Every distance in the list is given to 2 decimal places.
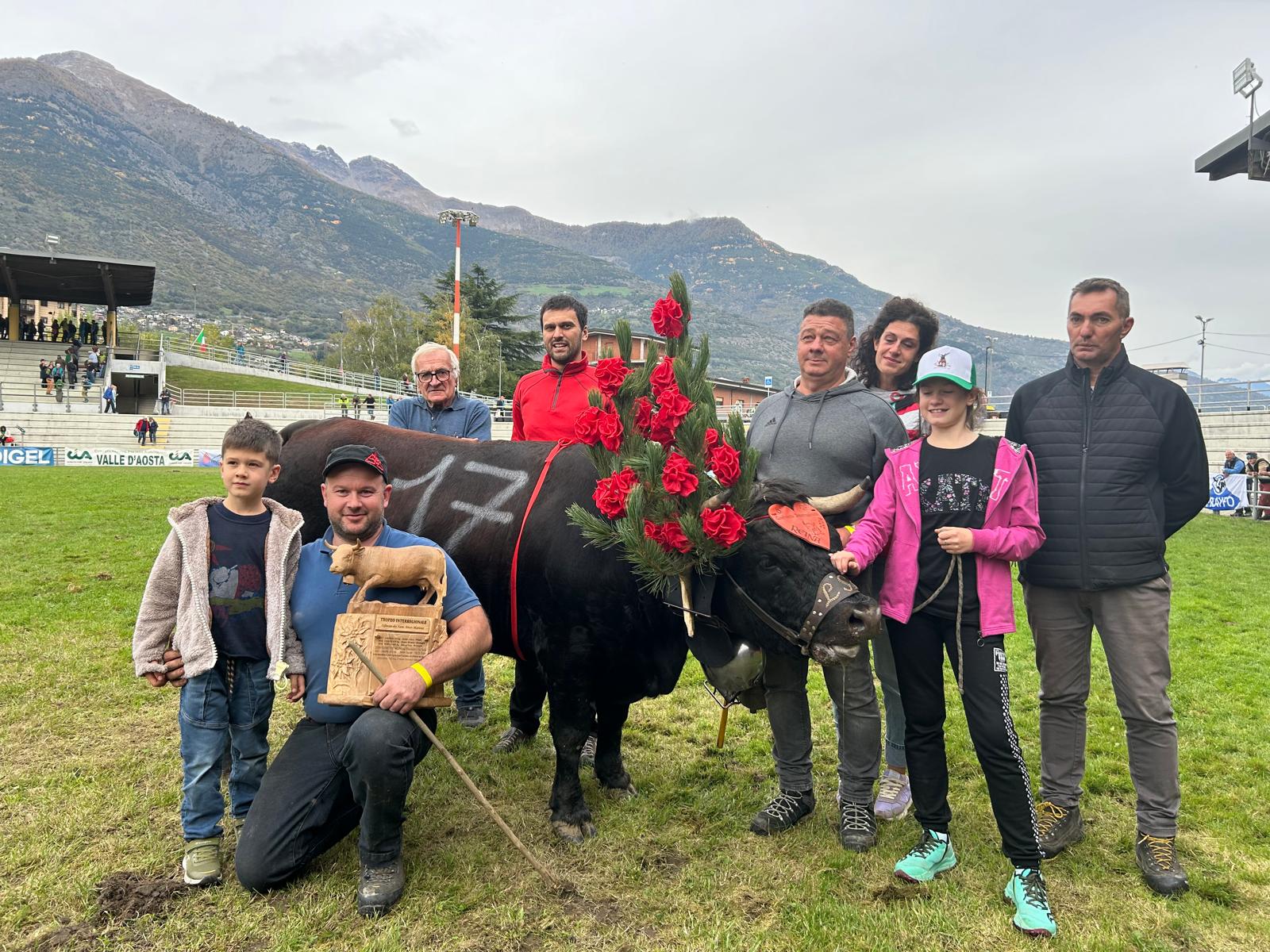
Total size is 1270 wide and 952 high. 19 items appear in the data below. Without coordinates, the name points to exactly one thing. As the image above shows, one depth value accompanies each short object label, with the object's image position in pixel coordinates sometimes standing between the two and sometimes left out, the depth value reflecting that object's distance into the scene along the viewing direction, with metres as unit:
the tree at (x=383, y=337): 62.28
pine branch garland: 3.41
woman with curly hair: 4.06
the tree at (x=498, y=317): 61.84
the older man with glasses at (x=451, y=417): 5.22
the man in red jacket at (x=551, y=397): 4.71
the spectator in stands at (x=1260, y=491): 18.80
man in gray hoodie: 3.71
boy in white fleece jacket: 3.26
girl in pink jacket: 3.16
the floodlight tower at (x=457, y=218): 39.16
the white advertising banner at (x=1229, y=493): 19.56
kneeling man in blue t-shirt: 3.16
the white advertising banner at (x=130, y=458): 26.78
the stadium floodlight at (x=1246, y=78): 21.94
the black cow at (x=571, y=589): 3.51
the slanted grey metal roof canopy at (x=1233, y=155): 18.72
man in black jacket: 3.41
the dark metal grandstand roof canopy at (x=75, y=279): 37.72
